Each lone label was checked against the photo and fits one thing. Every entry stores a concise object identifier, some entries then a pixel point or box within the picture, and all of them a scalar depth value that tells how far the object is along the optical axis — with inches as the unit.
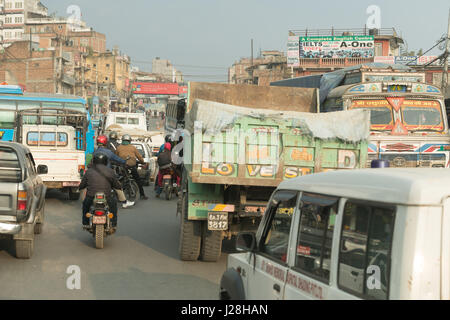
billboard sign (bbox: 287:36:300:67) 2566.4
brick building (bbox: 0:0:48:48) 4643.2
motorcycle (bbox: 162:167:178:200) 660.9
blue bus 914.7
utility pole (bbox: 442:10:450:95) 1261.1
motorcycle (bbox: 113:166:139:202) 611.2
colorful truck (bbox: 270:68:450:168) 506.6
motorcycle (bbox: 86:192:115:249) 369.4
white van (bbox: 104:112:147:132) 1294.3
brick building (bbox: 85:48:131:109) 3993.6
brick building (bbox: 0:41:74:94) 2847.0
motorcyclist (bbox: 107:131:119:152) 675.4
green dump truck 311.3
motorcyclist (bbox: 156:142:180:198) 649.0
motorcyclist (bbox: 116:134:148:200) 618.5
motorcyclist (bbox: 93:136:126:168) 485.6
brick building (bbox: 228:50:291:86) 2997.0
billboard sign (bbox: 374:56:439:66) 2460.6
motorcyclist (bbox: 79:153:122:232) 386.0
